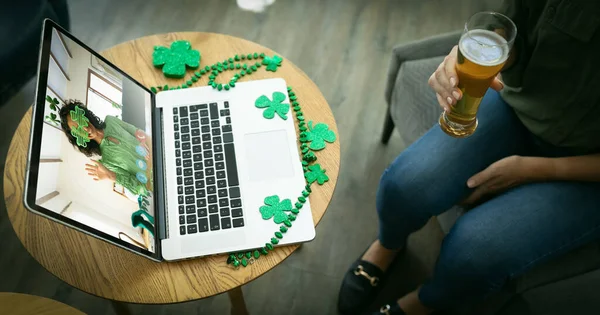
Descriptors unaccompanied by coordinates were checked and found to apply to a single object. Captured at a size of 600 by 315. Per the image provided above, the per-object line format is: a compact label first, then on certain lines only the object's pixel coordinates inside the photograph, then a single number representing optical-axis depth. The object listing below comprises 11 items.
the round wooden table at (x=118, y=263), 0.99
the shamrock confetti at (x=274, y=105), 1.19
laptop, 0.88
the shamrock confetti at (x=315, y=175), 1.11
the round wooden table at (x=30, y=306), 0.94
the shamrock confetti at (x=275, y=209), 1.05
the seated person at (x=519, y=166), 1.04
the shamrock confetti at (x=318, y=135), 1.16
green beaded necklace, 1.03
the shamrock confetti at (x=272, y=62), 1.28
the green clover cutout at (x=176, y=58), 1.25
